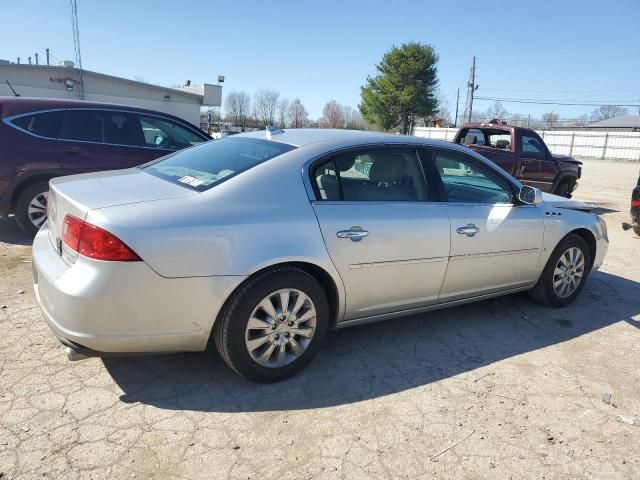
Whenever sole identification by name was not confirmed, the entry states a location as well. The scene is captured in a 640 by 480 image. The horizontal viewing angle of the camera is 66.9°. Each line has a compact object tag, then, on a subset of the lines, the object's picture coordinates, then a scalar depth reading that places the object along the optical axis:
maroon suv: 5.60
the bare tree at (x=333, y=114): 63.84
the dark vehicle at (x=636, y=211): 8.01
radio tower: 31.17
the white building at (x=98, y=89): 29.88
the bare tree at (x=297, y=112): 69.44
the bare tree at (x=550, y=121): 71.88
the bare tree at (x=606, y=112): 92.59
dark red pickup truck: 9.72
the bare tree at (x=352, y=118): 57.68
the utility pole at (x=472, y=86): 51.69
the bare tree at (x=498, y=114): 67.36
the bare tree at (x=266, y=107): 72.24
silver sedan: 2.51
